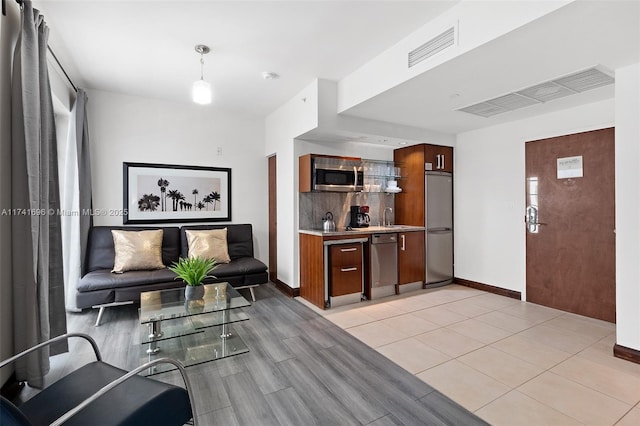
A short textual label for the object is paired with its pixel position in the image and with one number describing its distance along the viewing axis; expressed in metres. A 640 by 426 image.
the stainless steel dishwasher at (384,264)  4.20
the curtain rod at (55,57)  1.99
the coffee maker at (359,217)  4.79
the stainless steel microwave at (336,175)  4.17
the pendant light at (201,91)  2.77
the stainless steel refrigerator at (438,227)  4.79
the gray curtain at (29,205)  1.99
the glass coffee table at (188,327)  2.52
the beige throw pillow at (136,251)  3.68
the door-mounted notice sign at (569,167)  3.58
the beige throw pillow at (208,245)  4.14
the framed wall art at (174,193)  4.27
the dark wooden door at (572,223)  3.37
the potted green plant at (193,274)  2.80
